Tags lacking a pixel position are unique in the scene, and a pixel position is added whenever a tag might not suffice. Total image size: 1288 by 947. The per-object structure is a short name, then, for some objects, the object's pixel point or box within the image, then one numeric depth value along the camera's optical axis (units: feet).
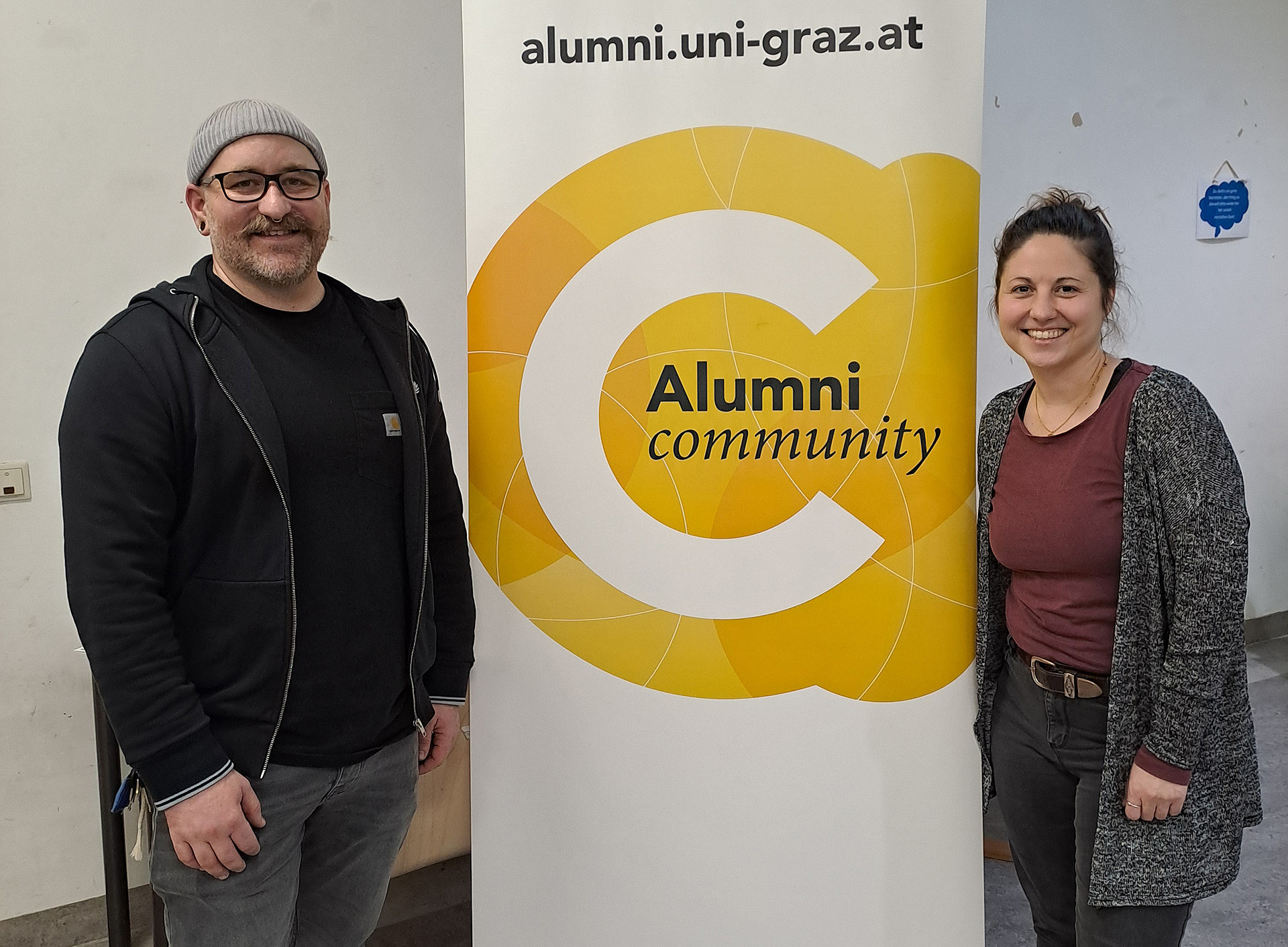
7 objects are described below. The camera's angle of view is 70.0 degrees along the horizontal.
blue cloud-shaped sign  11.34
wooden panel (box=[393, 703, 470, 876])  6.73
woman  4.20
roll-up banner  5.29
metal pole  6.15
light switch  6.65
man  3.98
